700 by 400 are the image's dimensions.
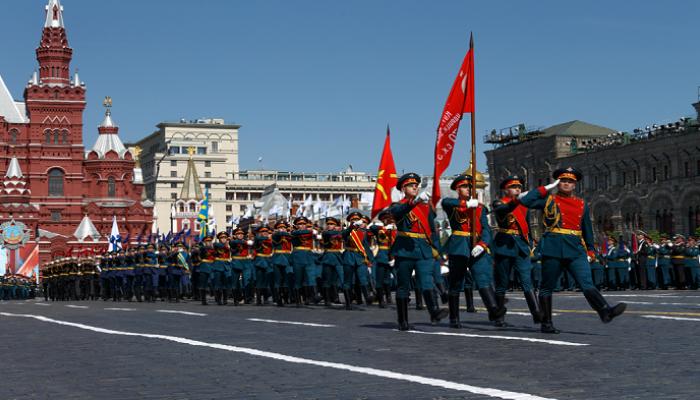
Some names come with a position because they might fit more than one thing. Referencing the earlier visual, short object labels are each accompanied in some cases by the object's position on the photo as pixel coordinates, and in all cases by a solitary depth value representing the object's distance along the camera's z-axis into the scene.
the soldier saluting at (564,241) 11.91
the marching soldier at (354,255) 20.19
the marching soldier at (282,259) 22.97
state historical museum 94.94
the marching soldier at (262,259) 23.88
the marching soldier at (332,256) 21.16
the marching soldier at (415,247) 13.30
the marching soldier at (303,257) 21.78
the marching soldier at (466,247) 13.16
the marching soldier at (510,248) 13.41
